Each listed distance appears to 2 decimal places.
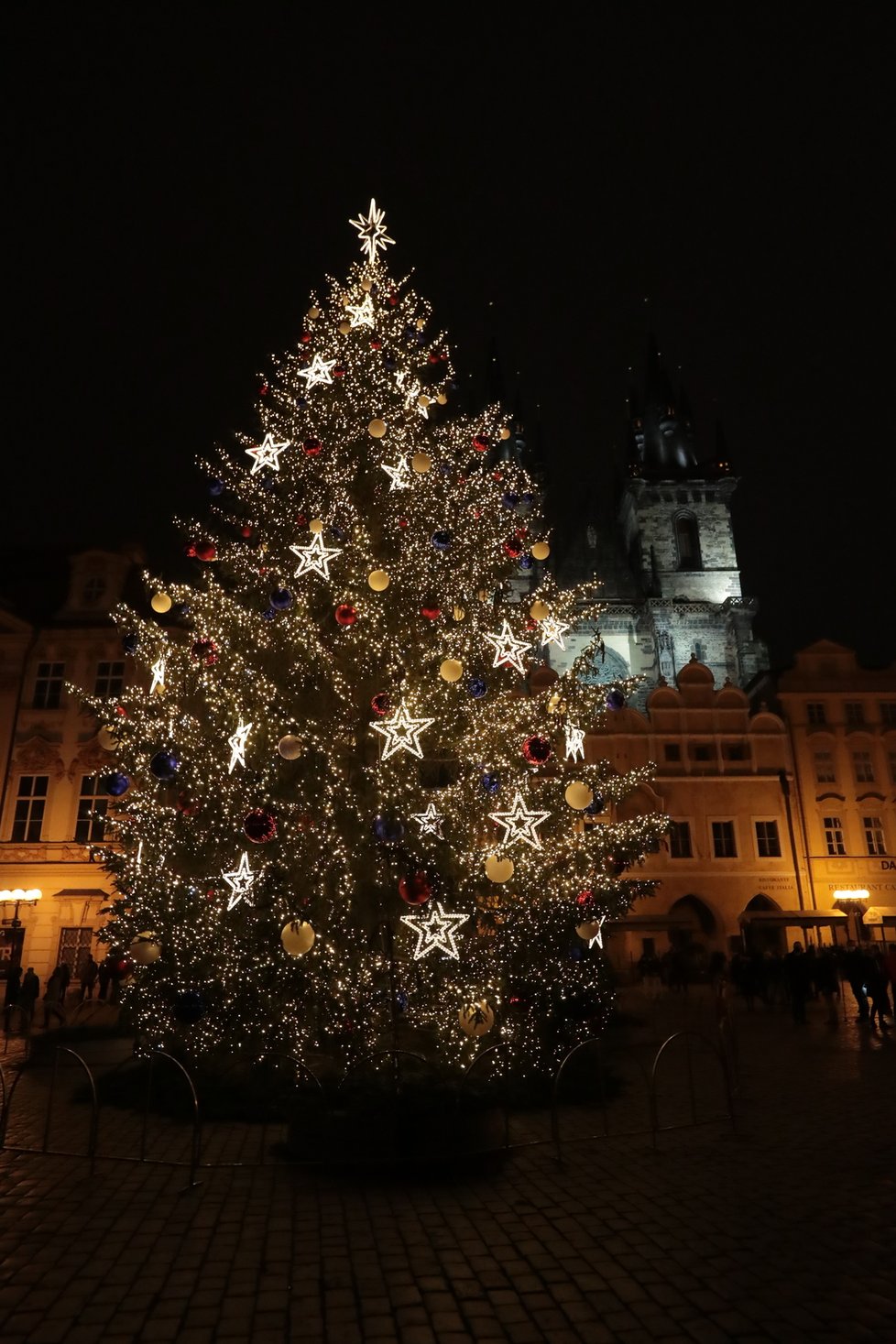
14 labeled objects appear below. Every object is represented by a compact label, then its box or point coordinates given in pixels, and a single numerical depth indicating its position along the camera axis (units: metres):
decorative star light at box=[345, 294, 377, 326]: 12.51
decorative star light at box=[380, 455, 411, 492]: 10.85
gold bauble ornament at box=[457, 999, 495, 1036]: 8.29
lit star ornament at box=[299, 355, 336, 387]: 11.33
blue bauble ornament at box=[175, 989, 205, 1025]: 7.71
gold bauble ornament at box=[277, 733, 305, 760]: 8.43
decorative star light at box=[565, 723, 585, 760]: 10.27
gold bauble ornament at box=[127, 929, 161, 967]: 9.45
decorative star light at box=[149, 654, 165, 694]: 10.67
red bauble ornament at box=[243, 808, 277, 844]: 7.95
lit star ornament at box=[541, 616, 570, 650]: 11.28
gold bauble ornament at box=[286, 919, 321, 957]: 7.76
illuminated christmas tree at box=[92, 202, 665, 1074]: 9.25
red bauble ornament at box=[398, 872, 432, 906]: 7.78
